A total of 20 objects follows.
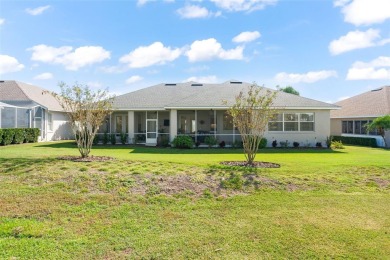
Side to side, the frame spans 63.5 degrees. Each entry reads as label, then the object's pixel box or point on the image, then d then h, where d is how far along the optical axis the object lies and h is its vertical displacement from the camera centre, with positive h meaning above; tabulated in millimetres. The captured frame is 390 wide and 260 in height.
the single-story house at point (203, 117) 23469 +1438
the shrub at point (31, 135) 24888 -16
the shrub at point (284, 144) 23270 -665
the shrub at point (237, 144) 22409 -643
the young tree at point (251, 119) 12633 +658
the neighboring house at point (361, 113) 27412 +2103
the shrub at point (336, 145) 22750 -720
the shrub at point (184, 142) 21578 -482
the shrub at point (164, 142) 23781 -535
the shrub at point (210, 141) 22856 -436
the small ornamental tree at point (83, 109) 13539 +1124
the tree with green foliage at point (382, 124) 23430 +845
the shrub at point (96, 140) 25138 -412
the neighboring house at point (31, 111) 26625 +2123
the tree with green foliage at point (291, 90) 69075 +10004
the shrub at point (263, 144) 21728 -616
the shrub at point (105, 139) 25047 -328
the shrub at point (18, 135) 23203 -16
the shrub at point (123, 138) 25078 -247
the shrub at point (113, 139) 24948 -326
